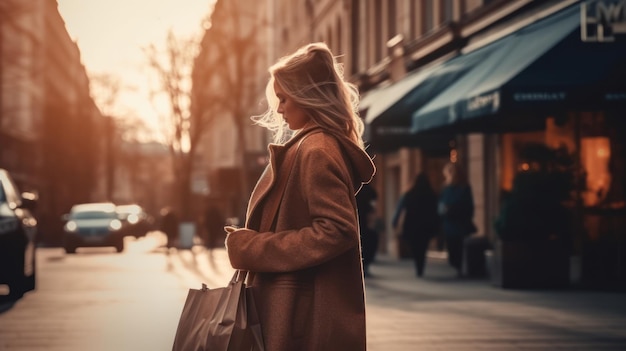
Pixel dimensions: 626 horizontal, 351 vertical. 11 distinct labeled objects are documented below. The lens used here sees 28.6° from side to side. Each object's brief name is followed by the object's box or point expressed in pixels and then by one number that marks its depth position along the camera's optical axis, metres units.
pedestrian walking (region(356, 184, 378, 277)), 18.55
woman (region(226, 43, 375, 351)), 3.71
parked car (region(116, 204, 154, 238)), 61.33
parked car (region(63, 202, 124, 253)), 35.28
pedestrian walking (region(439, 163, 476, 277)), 18.38
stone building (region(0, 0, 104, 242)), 58.41
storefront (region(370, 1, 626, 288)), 15.34
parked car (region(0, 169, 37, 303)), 14.18
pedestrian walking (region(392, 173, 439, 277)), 18.73
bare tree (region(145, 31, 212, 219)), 48.31
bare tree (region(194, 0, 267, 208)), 44.06
